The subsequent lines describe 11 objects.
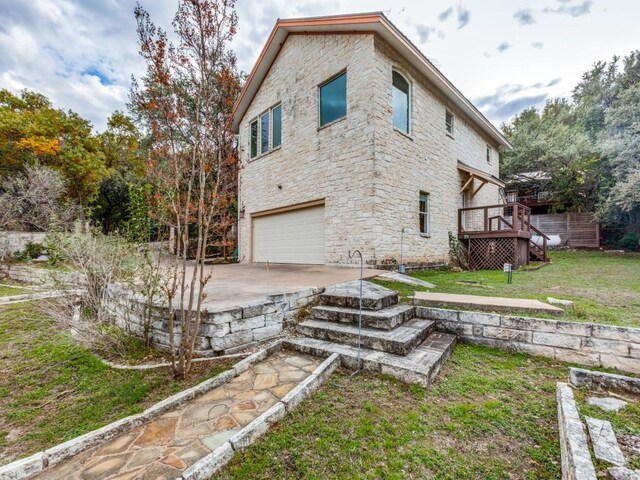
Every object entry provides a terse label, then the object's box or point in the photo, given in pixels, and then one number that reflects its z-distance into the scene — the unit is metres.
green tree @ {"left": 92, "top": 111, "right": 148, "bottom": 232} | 17.98
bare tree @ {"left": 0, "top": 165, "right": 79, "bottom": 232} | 11.00
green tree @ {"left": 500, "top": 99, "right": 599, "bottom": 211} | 14.36
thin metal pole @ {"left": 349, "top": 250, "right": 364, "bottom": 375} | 2.67
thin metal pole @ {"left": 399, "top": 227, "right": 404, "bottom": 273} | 7.33
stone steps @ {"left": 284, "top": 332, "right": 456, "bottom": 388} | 2.44
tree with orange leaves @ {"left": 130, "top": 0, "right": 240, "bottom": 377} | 2.38
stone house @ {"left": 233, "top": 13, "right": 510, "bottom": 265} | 6.85
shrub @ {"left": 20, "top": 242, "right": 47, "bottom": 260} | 11.09
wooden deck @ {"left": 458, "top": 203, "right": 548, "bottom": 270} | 8.98
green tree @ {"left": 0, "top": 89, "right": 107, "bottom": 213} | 13.23
